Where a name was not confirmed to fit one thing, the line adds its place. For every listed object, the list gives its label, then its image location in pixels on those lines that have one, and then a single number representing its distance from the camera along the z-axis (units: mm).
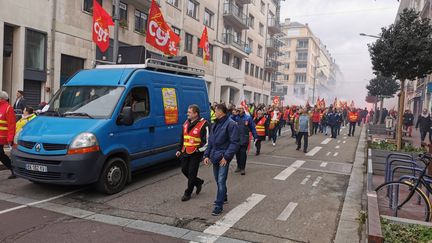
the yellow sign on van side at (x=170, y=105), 8648
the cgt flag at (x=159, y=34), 14102
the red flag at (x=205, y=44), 18703
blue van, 6316
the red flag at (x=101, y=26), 13586
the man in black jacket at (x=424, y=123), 18491
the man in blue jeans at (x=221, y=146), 5996
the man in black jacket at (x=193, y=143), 6679
